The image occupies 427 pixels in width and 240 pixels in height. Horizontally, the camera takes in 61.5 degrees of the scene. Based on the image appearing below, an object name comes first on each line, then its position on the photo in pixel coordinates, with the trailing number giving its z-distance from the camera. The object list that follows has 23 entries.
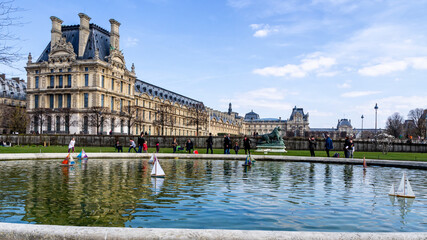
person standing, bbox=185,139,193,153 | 32.45
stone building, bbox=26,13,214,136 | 74.94
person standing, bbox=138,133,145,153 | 30.80
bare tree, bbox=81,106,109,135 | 68.29
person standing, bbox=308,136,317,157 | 29.03
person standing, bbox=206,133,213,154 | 31.28
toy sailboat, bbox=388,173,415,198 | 10.62
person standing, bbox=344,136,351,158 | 27.41
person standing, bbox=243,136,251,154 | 29.62
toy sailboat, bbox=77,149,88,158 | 24.66
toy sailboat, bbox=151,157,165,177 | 14.36
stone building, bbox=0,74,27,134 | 92.19
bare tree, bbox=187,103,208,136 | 99.01
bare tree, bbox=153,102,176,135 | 94.62
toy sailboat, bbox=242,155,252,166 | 20.78
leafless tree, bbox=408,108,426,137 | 98.50
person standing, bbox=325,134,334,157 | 27.77
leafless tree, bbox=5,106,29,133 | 88.50
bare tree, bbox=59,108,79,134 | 74.12
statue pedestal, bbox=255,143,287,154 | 36.34
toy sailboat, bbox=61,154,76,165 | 19.80
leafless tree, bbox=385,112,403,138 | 105.88
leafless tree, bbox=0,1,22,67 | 13.23
